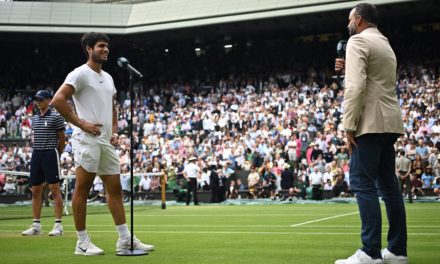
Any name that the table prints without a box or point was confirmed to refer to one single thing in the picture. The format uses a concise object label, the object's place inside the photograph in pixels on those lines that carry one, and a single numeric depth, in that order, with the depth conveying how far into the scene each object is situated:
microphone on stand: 7.70
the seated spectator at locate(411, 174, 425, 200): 24.35
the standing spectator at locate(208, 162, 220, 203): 27.77
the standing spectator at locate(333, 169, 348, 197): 25.95
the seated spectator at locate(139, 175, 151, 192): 29.62
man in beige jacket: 6.36
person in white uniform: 7.93
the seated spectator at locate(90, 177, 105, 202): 29.42
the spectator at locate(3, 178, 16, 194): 29.72
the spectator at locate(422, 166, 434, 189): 24.83
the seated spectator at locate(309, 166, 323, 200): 26.17
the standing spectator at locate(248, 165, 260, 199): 28.12
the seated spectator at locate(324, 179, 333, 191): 26.33
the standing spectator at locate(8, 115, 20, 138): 36.53
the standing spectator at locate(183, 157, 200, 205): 26.86
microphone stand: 7.75
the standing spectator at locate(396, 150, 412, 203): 23.09
